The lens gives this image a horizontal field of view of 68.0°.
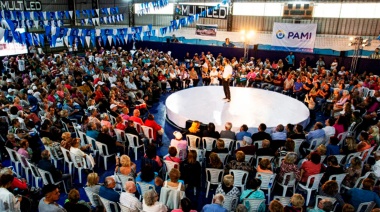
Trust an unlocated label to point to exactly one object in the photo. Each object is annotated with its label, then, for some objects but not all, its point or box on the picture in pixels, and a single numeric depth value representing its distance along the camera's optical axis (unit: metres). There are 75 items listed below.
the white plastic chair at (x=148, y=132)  6.36
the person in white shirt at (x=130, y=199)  3.67
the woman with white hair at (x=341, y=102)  8.41
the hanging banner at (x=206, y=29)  19.69
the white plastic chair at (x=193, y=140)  5.86
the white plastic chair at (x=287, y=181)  4.68
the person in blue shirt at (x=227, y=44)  16.95
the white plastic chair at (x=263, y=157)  5.17
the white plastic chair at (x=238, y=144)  5.73
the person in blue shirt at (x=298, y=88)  10.30
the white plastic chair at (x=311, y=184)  4.55
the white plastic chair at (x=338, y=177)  4.47
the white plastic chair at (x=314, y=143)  5.99
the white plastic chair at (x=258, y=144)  5.73
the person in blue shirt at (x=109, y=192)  3.80
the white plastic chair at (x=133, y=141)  6.00
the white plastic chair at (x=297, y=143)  5.74
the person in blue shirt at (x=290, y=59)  14.56
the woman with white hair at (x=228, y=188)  3.97
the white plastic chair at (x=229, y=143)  5.79
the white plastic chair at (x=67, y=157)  5.19
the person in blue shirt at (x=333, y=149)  5.33
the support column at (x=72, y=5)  23.34
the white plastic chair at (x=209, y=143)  5.75
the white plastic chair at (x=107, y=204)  3.77
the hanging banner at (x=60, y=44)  18.97
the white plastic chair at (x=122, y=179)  4.44
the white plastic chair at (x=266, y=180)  4.52
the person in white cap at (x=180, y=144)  5.40
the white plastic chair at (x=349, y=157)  5.28
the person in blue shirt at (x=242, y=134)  5.88
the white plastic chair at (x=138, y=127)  6.45
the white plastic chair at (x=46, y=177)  4.58
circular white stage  7.66
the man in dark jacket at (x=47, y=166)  4.55
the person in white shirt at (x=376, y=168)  4.78
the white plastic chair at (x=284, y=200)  3.73
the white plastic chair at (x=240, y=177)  4.56
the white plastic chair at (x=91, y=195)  3.83
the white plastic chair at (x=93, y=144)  5.81
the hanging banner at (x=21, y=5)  18.85
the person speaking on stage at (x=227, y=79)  8.66
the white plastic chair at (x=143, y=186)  4.22
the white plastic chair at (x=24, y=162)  5.02
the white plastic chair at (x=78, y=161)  5.11
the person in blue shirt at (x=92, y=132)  5.81
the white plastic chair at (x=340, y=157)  5.09
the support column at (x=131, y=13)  22.83
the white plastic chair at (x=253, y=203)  3.80
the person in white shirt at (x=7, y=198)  3.62
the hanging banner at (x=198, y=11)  18.58
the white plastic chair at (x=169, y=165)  4.83
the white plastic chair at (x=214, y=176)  4.72
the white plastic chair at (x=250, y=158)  5.24
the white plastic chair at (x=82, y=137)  6.07
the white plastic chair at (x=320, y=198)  3.81
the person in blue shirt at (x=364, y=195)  3.90
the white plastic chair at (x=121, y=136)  6.19
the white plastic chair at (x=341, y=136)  6.25
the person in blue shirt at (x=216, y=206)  3.49
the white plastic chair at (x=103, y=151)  5.66
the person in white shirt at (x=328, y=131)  6.17
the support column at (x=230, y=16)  18.84
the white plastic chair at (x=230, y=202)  4.05
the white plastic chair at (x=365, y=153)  5.39
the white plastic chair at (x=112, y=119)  7.39
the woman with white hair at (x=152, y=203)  3.48
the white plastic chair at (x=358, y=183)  4.67
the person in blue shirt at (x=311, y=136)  5.96
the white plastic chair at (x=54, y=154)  5.50
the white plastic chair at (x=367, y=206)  3.86
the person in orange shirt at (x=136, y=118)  6.56
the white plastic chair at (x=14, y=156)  5.16
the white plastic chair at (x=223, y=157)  5.21
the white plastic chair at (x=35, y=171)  4.77
